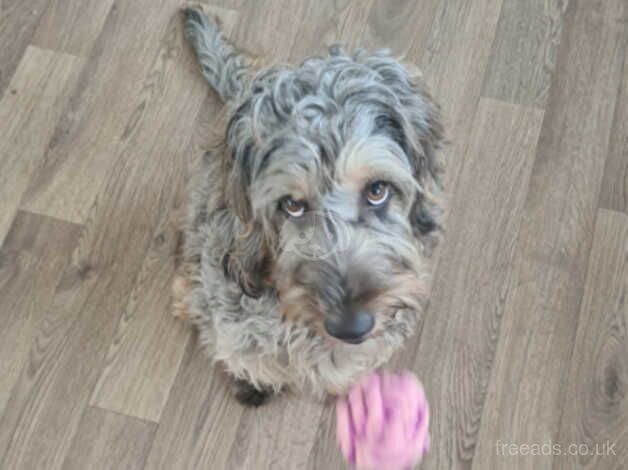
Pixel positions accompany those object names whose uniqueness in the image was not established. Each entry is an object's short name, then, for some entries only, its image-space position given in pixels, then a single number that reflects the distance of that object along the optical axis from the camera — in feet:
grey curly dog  5.36
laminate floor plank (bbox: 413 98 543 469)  7.86
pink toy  6.23
